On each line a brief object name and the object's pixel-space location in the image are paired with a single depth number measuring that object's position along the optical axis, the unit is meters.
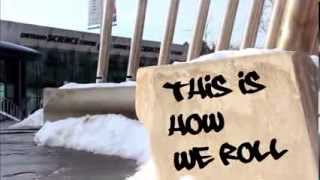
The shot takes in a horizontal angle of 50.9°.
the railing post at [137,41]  7.00
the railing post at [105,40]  6.98
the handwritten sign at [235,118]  1.97
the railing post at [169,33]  6.71
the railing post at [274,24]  4.59
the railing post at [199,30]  6.20
